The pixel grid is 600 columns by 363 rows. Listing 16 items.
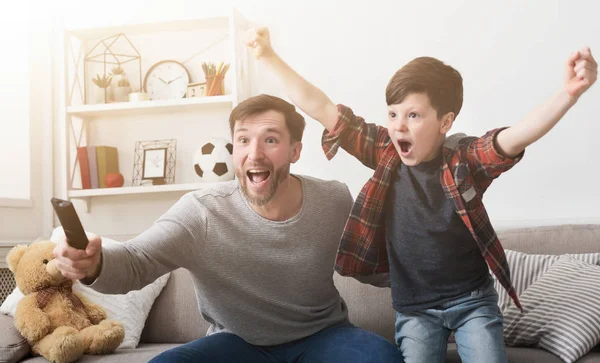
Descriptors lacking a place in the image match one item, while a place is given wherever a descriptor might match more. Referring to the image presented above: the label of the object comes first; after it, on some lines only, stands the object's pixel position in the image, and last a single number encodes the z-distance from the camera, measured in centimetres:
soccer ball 299
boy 150
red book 318
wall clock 323
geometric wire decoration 333
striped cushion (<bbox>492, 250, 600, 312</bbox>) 216
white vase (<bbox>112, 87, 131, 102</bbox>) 322
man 173
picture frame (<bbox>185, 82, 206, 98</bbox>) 314
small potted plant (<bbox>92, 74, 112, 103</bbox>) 323
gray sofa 227
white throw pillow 225
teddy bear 199
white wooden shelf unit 308
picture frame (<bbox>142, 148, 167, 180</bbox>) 319
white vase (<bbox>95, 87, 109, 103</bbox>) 327
